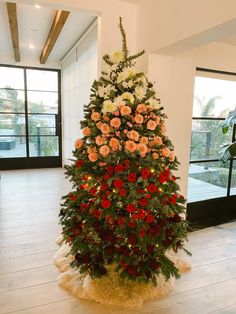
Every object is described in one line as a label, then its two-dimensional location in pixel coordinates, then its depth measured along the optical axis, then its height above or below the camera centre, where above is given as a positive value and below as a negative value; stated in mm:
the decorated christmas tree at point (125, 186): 1942 -490
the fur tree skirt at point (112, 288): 1996 -1368
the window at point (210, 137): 3342 -146
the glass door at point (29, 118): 6277 +98
